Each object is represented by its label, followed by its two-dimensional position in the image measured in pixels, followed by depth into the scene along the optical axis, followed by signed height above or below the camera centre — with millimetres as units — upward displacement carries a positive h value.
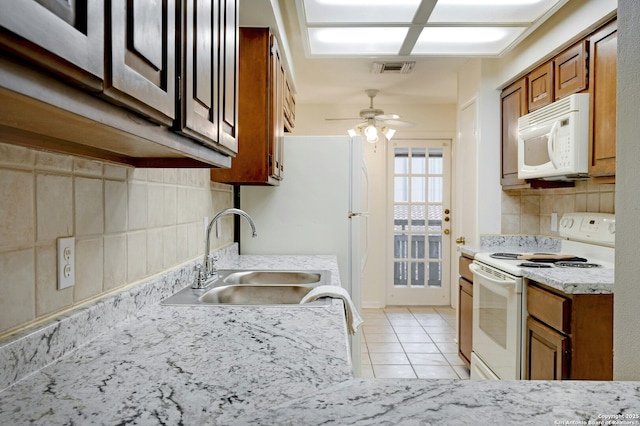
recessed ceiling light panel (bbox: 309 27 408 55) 2520 +1006
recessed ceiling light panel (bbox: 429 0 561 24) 2139 +993
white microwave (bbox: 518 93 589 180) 2316 +368
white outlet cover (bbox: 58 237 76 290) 957 -137
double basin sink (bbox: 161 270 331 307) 1539 -367
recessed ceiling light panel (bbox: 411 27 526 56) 2488 +1001
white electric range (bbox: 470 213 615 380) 2307 -448
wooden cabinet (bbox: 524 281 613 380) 1909 -592
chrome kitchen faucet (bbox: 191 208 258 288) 1693 -268
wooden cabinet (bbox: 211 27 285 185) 2197 +476
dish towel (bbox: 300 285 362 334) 1474 -321
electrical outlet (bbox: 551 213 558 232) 3168 -136
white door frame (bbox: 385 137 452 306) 5207 -572
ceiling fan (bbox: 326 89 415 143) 4141 +795
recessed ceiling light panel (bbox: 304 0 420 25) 2156 +998
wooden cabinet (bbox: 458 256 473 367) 3182 -810
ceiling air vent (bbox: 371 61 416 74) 3559 +1150
